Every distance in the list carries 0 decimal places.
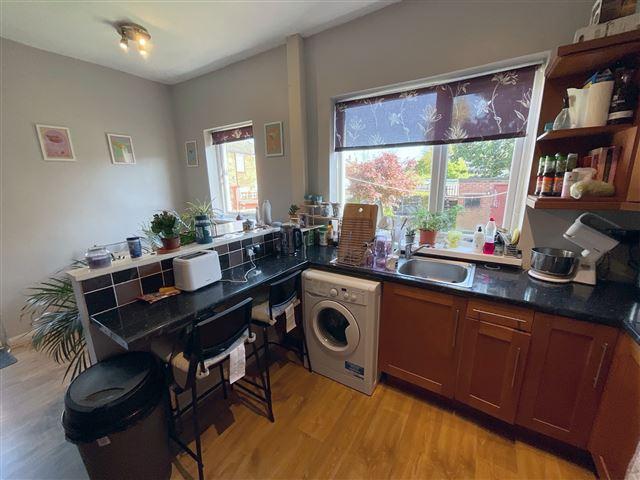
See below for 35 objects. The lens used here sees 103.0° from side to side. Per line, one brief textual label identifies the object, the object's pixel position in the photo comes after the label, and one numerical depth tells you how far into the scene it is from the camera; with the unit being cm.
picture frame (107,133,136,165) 296
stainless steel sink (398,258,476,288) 179
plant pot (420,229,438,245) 207
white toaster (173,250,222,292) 146
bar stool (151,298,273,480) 113
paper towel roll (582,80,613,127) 123
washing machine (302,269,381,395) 167
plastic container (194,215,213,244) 172
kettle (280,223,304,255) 218
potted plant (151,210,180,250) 151
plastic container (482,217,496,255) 183
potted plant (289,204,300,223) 248
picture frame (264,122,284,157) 265
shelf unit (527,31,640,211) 118
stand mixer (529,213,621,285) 139
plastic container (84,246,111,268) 126
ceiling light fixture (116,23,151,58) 210
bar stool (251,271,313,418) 160
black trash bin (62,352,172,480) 100
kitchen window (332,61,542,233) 171
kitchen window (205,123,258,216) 313
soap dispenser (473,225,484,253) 188
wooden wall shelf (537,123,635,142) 124
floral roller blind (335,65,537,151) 169
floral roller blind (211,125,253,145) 301
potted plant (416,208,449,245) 208
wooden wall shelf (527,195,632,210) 127
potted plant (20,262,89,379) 146
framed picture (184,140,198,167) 343
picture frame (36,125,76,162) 248
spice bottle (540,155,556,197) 146
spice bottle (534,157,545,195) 152
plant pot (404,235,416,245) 204
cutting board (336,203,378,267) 188
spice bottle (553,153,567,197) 143
